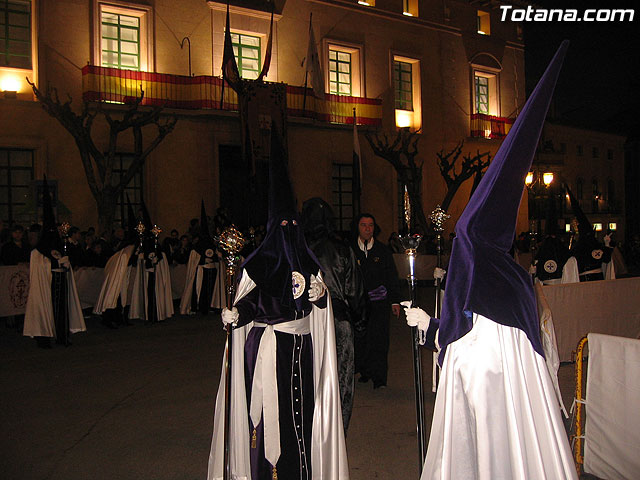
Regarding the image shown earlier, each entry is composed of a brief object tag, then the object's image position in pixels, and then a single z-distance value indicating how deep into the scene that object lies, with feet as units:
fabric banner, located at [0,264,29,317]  37.09
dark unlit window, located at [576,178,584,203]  141.90
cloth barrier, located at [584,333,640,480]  13.29
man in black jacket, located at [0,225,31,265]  38.81
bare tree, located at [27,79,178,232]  47.67
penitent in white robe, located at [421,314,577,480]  9.29
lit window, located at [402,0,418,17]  80.64
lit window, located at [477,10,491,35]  91.04
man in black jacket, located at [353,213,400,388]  23.02
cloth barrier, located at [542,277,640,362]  26.22
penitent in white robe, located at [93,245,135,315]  37.47
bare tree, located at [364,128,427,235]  70.59
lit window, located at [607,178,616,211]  151.94
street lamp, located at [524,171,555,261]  49.46
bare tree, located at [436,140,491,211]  73.36
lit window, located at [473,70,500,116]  89.30
